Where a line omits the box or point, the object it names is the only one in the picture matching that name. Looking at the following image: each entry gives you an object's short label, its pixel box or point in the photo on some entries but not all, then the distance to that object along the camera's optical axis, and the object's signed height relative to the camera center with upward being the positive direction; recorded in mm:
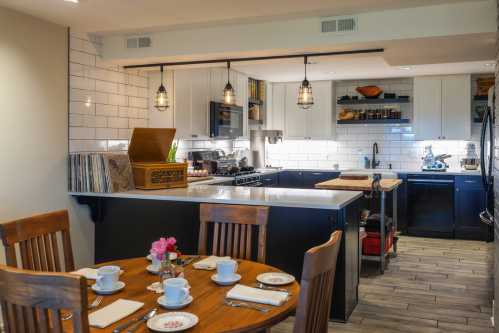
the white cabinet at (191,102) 5418 +585
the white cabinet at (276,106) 7961 +773
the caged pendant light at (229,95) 4590 +556
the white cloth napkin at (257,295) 1858 -566
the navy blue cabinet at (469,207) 6508 -728
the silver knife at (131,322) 1604 -587
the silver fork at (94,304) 1714 -583
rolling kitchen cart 4836 -354
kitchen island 3490 -546
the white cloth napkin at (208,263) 2375 -557
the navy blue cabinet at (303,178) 7391 -381
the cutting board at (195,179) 5055 -281
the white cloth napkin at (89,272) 2180 -560
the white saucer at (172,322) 1586 -576
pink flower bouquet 1932 -382
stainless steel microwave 5945 +423
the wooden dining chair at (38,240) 2264 -440
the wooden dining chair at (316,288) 1543 -459
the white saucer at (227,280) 2092 -558
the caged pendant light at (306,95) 4418 +535
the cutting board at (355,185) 4873 -329
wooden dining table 1646 -583
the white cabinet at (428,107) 7023 +681
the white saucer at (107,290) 1972 -566
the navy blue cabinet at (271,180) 6855 -396
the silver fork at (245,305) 1791 -580
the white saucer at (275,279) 2084 -557
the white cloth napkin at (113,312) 1663 -582
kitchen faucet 7602 -89
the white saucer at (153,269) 2274 -557
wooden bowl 7375 +956
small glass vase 2006 -491
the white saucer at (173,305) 1807 -571
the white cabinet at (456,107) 6891 +671
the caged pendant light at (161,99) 4867 +542
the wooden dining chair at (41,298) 1259 -391
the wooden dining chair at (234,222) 2670 -392
